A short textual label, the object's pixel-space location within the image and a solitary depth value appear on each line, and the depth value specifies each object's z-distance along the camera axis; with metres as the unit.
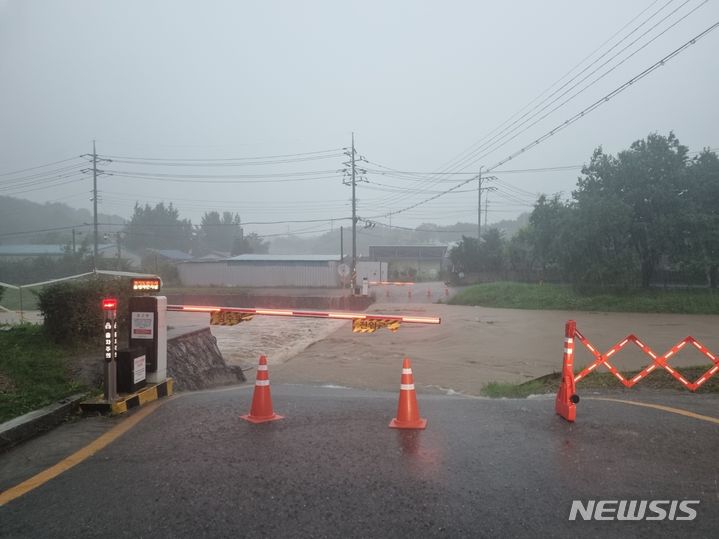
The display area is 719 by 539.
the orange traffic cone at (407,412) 5.60
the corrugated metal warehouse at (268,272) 50.88
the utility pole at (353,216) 34.76
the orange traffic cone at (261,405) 5.86
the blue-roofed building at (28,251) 46.44
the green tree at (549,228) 33.03
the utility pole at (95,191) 39.24
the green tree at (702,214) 29.11
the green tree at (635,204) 29.86
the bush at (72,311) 9.12
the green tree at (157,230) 96.31
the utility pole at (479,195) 62.41
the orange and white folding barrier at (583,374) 5.86
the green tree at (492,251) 50.06
